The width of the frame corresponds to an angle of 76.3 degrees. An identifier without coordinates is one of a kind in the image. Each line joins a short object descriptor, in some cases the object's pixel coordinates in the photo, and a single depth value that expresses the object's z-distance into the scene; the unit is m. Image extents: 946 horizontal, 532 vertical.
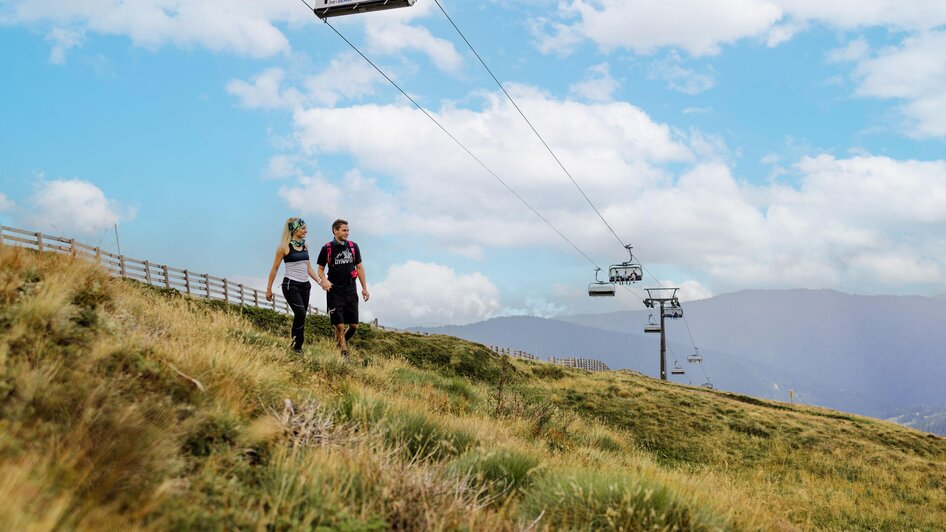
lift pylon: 51.20
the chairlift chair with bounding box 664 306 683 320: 51.66
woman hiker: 9.77
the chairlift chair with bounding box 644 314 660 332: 47.96
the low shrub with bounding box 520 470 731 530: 3.95
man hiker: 10.76
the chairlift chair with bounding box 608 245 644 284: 36.72
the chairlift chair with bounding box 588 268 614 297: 35.50
